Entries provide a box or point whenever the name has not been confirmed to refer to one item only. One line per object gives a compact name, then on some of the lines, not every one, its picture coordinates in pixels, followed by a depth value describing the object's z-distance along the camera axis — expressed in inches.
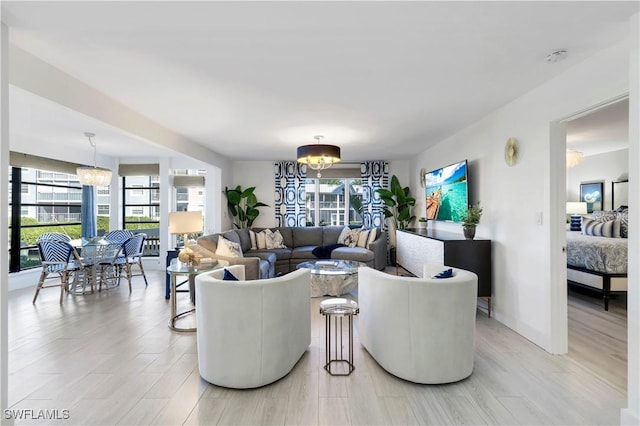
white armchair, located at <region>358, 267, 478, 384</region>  86.4
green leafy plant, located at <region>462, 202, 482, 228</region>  146.8
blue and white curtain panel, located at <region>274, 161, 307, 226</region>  279.0
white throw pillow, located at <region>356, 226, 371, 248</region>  246.8
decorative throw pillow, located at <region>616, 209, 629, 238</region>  184.2
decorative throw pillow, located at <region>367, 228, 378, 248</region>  247.1
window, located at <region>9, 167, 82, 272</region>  205.6
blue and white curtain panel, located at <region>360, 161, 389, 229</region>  276.4
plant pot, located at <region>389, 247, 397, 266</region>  268.7
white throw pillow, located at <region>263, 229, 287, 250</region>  246.9
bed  151.9
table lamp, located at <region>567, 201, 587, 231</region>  231.9
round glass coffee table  178.3
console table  142.1
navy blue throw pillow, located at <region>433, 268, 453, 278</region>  96.0
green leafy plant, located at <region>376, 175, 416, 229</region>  252.5
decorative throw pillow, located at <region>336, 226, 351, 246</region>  253.3
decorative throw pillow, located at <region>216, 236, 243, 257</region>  177.2
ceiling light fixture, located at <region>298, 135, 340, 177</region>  167.8
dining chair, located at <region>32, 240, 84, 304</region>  171.9
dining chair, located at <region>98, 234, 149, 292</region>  196.7
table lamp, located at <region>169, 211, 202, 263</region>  141.0
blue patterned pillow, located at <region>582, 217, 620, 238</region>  186.1
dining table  185.8
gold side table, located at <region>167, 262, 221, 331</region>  130.1
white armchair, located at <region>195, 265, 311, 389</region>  85.1
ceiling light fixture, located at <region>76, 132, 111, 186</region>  191.6
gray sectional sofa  179.5
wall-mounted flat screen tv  164.7
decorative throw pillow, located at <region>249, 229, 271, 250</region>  247.4
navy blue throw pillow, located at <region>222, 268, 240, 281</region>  95.4
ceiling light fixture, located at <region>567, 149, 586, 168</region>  189.0
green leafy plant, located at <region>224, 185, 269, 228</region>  260.8
